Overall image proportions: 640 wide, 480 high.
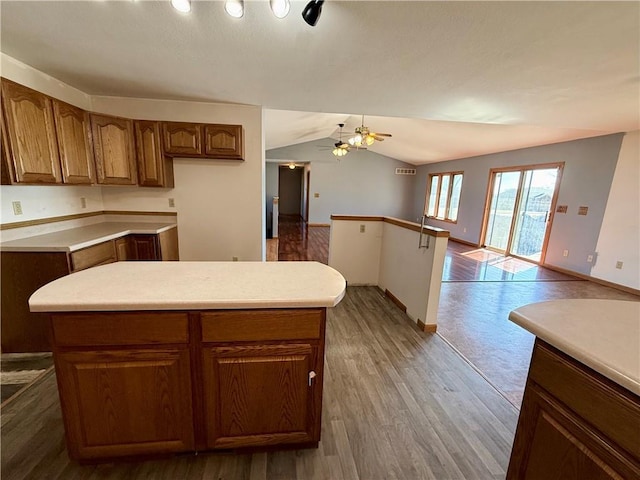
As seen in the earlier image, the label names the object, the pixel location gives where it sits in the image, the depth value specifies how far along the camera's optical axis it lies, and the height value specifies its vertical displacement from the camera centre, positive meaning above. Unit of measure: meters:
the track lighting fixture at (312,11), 1.31 +0.89
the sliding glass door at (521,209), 5.26 -0.19
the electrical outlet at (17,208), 2.24 -0.23
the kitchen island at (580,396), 0.69 -0.54
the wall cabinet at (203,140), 3.04 +0.53
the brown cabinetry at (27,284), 2.01 -0.77
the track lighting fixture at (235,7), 1.43 +0.96
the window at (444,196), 7.87 +0.05
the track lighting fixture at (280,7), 1.36 +0.93
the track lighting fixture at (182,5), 1.45 +0.97
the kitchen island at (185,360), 1.13 -0.76
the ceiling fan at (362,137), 4.93 +1.04
